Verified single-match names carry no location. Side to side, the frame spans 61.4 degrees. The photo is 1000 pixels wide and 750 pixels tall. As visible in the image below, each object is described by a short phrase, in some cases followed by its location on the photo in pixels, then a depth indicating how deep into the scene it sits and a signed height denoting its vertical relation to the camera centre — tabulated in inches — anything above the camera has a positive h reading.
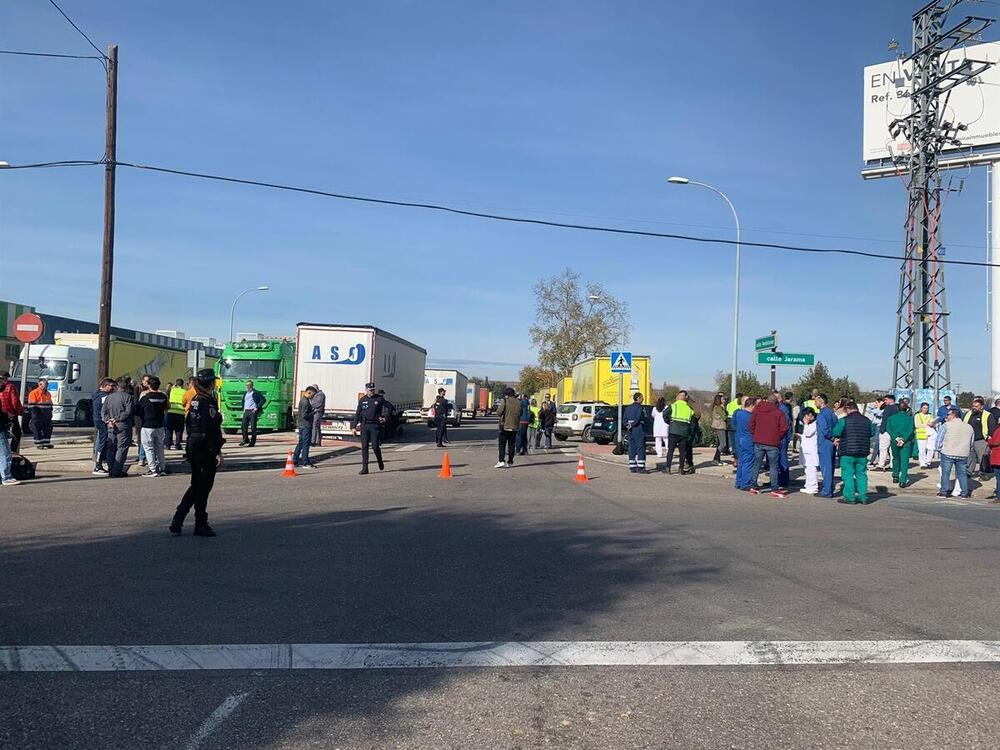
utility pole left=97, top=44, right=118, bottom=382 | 741.9 +168.3
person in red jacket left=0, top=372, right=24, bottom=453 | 560.4 -13.4
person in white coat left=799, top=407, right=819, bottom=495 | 616.4 -37.0
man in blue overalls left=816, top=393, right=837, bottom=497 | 597.6 -29.6
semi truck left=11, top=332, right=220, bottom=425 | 1289.4 +25.8
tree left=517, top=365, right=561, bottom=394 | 2487.5 +50.7
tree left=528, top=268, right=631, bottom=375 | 2237.9 +164.2
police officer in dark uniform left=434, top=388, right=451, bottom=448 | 1004.6 -26.5
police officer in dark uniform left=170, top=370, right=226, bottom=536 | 356.8 -26.6
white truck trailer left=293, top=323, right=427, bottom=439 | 1057.5 +31.6
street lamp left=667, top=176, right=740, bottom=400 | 973.2 +81.6
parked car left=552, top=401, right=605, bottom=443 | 1266.0 -39.4
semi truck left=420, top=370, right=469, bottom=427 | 2097.1 +13.8
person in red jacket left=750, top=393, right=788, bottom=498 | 603.5 -21.7
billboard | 1350.9 +490.4
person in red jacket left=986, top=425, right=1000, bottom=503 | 575.2 -30.5
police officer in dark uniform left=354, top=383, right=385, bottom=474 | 639.8 -22.5
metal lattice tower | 1046.4 +277.9
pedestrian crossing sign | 920.3 +38.3
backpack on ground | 559.8 -57.3
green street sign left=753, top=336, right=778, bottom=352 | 919.0 +62.3
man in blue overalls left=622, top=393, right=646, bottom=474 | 717.3 -34.0
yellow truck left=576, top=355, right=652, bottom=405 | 1283.2 +24.5
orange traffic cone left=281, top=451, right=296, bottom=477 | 617.9 -58.3
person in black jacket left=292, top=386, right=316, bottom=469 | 687.7 -31.1
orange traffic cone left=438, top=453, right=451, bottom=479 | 628.4 -58.0
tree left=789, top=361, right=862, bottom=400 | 1795.6 +38.3
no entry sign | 669.3 +43.8
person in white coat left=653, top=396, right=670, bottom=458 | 862.6 -36.2
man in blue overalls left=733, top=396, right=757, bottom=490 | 623.5 -36.5
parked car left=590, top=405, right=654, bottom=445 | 1163.3 -40.6
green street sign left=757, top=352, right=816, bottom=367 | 934.4 +46.1
